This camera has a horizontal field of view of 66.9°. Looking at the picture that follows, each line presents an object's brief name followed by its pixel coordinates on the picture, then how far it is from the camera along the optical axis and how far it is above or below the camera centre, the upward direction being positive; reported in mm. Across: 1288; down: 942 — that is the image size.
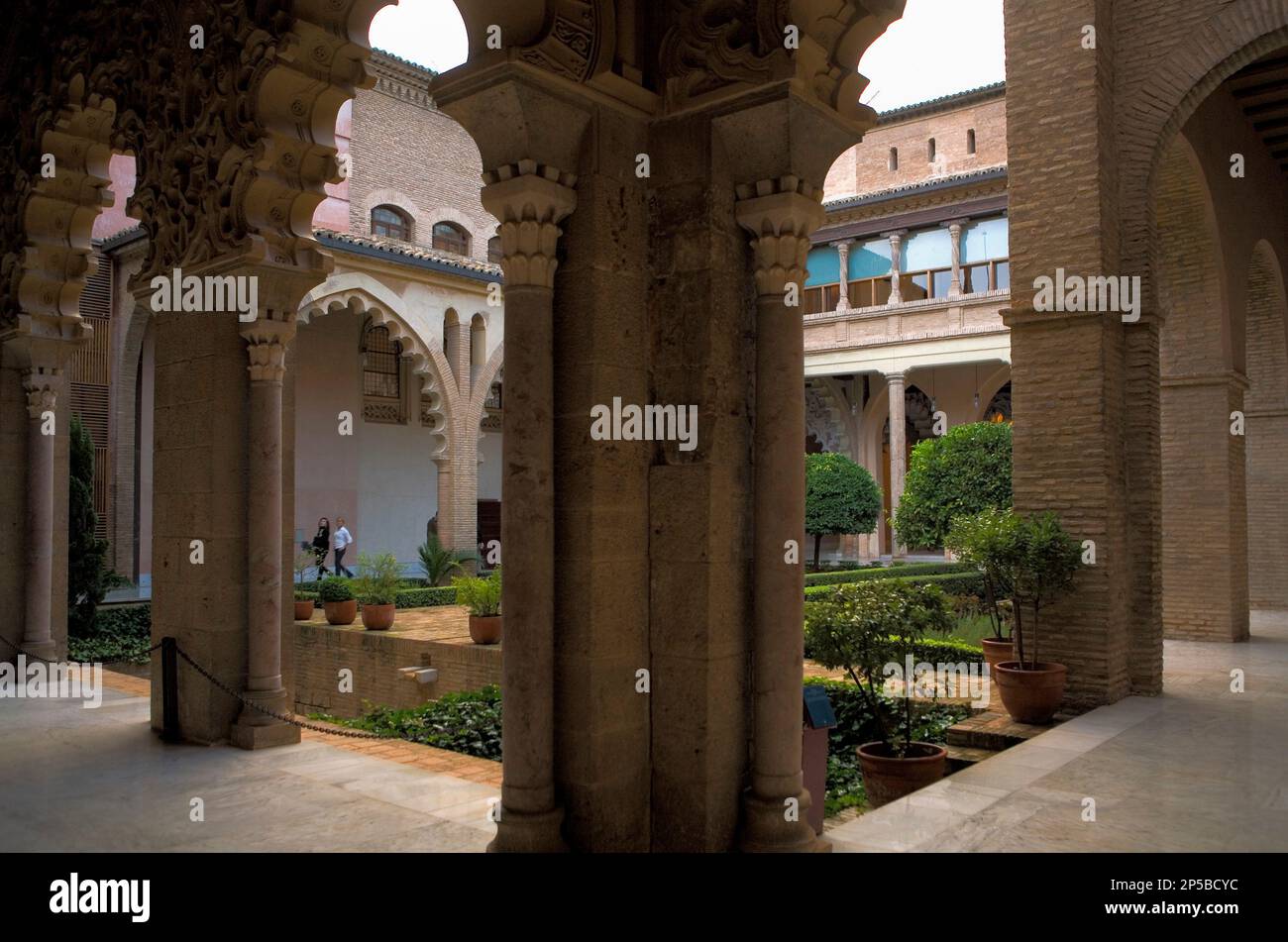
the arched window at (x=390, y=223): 22578 +6822
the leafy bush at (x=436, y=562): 16750 -834
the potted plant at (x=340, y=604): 12695 -1167
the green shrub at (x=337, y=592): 12891 -1029
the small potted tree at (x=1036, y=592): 7219 -673
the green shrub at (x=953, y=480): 15750 +432
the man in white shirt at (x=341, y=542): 19562 -549
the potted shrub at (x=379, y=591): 12008 -970
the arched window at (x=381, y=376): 21062 +3015
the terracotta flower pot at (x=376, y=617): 11984 -1266
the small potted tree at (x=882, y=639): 5473 -766
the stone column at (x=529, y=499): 3838 +51
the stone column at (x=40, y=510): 8844 +76
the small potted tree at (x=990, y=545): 7508 -297
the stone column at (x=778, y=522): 3912 -52
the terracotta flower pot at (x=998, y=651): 8672 -1293
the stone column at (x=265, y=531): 6133 -96
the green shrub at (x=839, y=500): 21141 +172
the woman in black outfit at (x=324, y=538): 19281 -457
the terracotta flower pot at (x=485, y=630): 10468 -1262
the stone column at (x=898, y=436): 23562 +1755
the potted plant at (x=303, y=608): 13109 -1248
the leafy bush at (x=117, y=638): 11305 -1506
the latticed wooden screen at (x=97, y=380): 16547 +2350
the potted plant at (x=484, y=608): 10484 -1041
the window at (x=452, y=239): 24016 +6848
